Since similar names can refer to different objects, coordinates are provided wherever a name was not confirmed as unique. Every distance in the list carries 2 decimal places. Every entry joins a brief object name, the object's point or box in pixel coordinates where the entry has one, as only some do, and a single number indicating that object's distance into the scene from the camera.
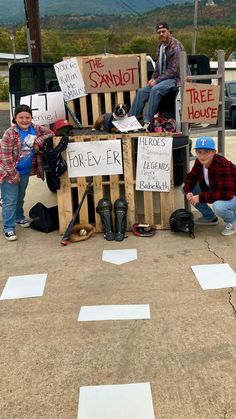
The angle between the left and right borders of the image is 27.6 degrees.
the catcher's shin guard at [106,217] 4.45
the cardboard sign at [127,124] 4.75
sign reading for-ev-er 4.53
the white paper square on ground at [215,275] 3.46
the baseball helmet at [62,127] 4.87
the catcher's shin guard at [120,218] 4.45
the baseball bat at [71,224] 4.39
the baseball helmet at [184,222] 4.41
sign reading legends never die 4.54
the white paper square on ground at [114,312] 3.06
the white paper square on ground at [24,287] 3.46
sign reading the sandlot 5.21
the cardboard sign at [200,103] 4.61
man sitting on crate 5.13
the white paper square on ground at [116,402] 2.23
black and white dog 4.92
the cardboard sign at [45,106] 5.16
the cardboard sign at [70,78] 5.27
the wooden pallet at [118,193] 4.57
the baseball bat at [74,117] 5.60
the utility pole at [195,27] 33.57
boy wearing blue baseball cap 4.25
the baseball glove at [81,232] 4.46
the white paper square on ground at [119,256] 3.96
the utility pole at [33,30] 9.48
